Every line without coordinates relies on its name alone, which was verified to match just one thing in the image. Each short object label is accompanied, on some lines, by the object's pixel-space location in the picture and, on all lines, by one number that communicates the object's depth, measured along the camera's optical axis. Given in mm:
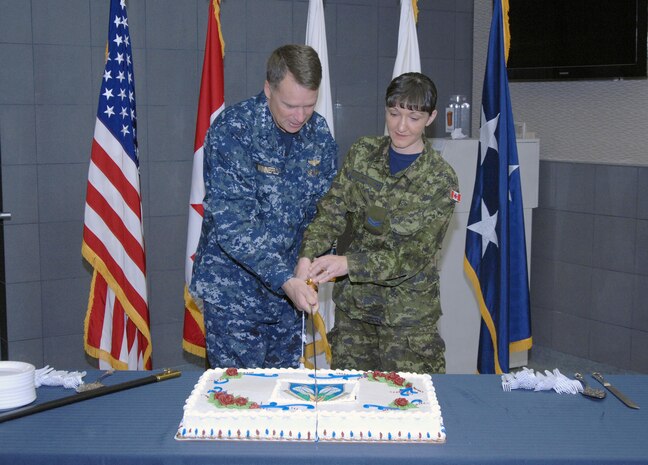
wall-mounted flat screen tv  4023
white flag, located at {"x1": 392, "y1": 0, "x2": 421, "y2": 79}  3754
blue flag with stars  3355
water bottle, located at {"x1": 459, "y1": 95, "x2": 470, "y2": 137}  4738
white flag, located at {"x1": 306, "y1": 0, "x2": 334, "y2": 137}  3711
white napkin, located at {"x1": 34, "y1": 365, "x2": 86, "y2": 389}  1967
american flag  3516
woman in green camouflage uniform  2465
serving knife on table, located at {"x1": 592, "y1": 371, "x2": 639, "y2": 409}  1885
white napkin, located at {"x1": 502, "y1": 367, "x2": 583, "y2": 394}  1979
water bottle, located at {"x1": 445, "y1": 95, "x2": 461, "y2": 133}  4488
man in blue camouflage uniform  2344
